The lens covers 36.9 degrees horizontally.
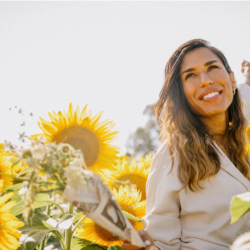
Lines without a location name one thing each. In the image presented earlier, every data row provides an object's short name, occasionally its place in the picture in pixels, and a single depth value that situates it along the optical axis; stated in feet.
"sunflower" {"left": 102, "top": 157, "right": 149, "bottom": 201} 3.37
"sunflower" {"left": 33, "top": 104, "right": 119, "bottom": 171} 2.56
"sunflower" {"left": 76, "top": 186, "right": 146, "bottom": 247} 2.75
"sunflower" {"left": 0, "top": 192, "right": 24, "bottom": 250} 1.97
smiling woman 2.56
